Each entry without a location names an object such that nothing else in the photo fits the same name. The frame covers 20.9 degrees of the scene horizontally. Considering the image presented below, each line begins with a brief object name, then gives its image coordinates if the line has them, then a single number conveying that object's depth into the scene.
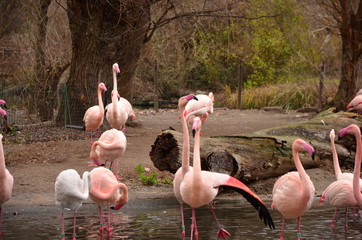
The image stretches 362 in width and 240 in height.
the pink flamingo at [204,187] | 8.99
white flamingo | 9.54
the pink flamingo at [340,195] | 10.27
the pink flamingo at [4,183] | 10.05
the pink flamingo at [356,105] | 17.40
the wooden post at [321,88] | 28.64
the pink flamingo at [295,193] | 9.14
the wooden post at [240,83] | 33.40
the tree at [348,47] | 21.49
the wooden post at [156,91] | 32.29
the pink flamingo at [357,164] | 9.88
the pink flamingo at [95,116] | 17.08
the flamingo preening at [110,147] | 12.97
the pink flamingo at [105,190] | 10.26
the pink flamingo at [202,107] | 15.27
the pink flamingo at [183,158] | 9.60
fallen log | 12.50
